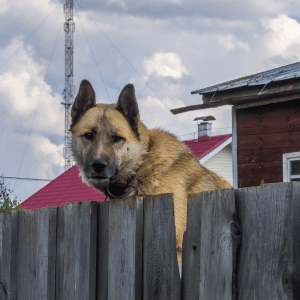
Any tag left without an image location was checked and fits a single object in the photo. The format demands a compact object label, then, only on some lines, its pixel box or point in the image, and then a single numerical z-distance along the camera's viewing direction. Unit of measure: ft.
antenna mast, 64.80
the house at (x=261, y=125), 23.53
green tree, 39.78
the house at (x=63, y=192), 53.72
